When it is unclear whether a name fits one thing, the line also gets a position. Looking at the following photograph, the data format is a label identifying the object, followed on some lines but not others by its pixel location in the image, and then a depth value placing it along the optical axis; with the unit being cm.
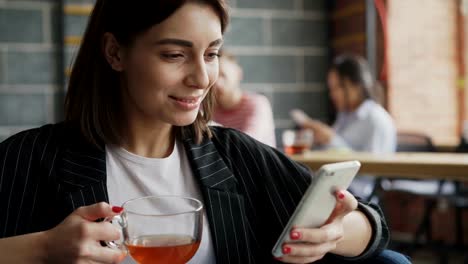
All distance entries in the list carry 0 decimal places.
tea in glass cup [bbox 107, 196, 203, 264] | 81
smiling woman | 114
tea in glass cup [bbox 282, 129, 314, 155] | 334
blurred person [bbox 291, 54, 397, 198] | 356
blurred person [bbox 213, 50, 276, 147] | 299
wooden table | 268
